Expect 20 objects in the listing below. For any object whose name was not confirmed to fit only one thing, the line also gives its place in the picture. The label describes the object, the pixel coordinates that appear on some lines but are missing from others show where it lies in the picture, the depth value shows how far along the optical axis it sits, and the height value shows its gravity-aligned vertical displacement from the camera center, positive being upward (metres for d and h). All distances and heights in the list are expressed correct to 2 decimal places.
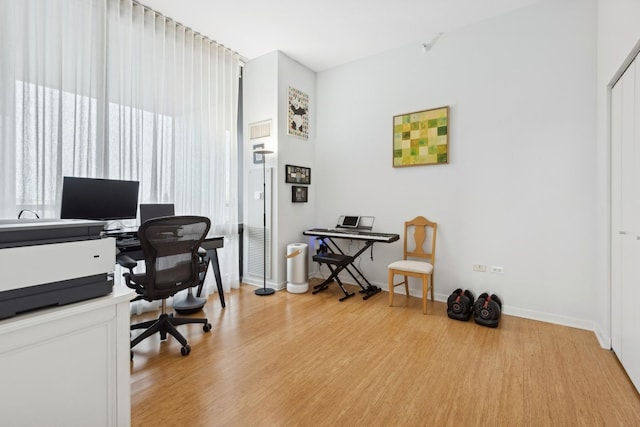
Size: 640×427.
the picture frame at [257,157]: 4.11 +0.82
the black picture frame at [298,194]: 4.25 +0.30
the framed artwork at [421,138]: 3.51 +0.97
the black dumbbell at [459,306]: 2.98 -0.93
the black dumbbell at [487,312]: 2.82 -0.94
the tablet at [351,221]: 4.14 -0.09
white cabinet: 0.98 -0.57
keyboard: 3.56 -0.25
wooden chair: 3.32 -0.45
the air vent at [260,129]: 4.05 +1.20
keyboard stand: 3.69 -0.74
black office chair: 2.24 -0.40
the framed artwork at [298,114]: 4.19 +1.49
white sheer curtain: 2.34 +1.05
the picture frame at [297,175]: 4.15 +0.59
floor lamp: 3.97 -0.12
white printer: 0.98 -0.18
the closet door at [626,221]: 1.91 -0.03
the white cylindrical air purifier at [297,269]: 3.92 -0.73
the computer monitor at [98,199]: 2.42 +0.13
